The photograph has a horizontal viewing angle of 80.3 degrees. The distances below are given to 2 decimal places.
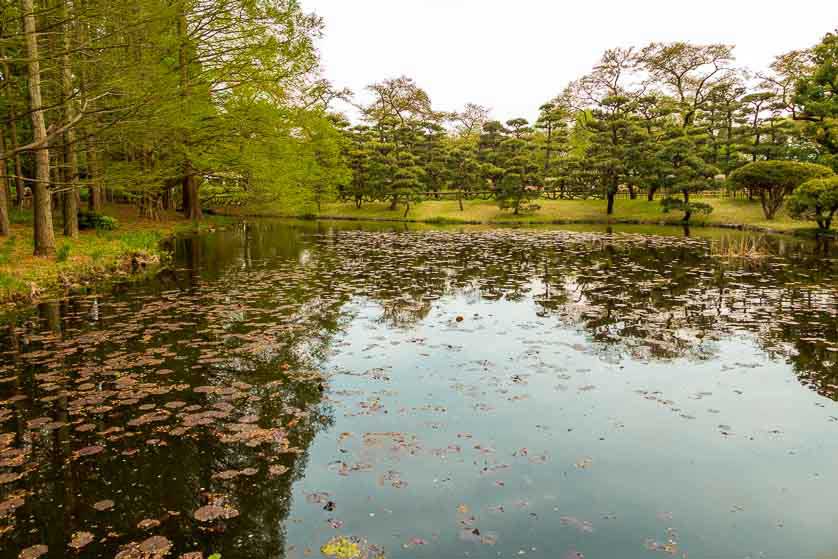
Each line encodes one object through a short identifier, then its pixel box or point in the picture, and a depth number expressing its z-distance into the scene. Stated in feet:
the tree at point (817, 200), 78.84
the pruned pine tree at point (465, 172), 154.61
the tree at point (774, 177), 96.53
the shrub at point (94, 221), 69.41
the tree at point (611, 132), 131.54
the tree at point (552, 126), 157.79
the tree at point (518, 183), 134.31
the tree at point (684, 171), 115.75
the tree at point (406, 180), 145.07
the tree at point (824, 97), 100.89
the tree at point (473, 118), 237.84
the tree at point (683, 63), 141.59
